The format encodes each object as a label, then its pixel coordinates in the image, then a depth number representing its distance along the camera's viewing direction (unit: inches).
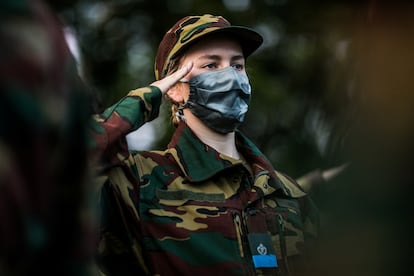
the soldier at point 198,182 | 157.9
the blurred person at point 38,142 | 67.2
